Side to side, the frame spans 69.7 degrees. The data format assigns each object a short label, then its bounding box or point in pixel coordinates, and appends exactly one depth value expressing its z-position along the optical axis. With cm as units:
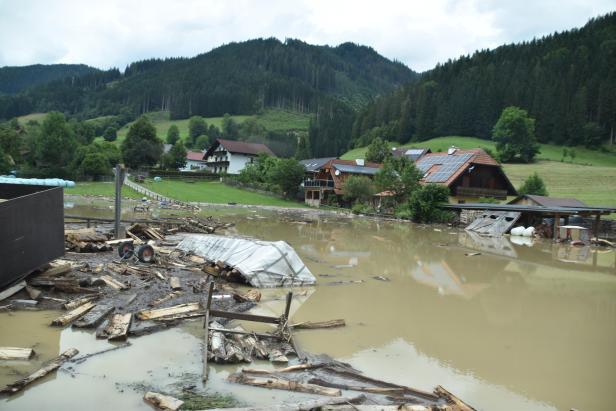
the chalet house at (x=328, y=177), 6450
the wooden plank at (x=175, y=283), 1299
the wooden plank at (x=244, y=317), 944
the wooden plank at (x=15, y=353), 752
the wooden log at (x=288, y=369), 760
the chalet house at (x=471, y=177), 5456
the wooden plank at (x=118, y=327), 878
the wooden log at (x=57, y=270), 1197
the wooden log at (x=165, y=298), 1135
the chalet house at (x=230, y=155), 9331
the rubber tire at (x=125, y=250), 1644
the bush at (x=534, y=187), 5400
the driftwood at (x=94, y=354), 773
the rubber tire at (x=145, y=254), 1631
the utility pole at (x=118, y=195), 2027
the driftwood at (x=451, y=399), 687
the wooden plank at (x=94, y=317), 938
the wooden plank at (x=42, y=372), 645
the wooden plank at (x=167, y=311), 1012
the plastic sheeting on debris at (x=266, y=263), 1470
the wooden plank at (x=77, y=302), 1047
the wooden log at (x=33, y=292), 1079
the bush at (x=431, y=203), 4597
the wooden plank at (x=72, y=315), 936
